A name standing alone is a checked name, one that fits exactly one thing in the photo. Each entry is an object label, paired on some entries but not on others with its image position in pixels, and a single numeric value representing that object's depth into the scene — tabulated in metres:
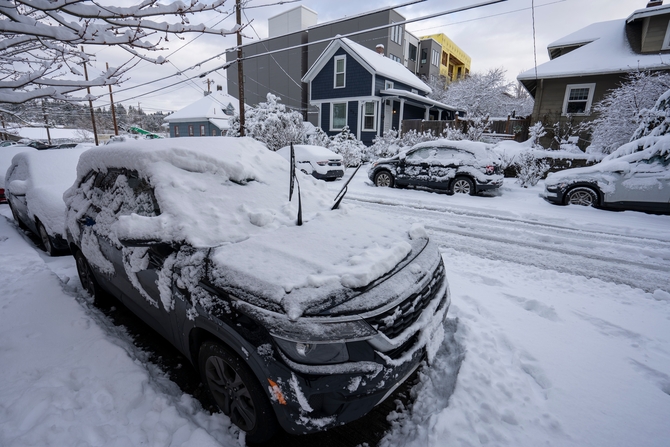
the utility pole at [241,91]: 14.34
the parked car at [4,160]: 8.77
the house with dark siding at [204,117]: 35.73
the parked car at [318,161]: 12.19
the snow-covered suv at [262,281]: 1.76
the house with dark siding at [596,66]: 15.24
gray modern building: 33.53
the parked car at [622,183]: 7.11
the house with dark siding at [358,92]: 21.62
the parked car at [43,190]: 5.06
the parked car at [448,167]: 9.51
